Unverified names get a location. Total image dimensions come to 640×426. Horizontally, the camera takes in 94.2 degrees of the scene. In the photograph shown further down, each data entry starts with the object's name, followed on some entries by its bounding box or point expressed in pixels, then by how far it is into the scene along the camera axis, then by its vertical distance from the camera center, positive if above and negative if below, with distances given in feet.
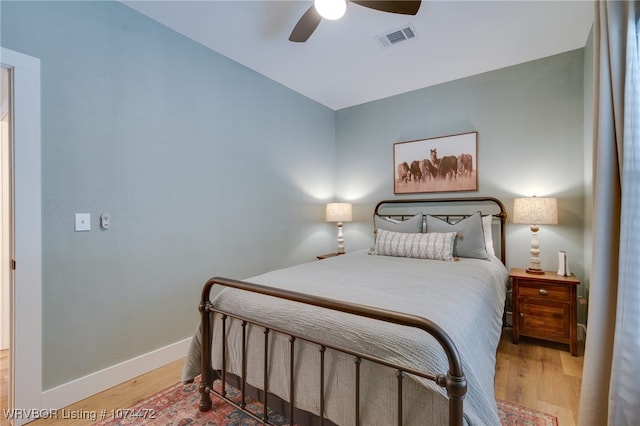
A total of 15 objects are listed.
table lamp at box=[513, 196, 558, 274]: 8.54 -0.08
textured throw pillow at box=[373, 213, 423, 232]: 10.24 -0.45
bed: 3.45 -1.83
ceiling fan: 6.01 +4.24
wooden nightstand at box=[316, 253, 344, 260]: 12.06 -1.83
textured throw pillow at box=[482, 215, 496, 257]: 9.48 -0.71
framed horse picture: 10.77 +1.84
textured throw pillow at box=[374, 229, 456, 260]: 8.84 -1.02
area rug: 5.38 -3.82
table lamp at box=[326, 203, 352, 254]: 12.60 -0.04
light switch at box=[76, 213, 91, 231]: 6.26 -0.21
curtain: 3.65 -0.25
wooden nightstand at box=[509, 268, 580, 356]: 7.84 -2.62
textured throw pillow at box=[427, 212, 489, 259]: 8.85 -0.79
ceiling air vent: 7.94 +4.88
